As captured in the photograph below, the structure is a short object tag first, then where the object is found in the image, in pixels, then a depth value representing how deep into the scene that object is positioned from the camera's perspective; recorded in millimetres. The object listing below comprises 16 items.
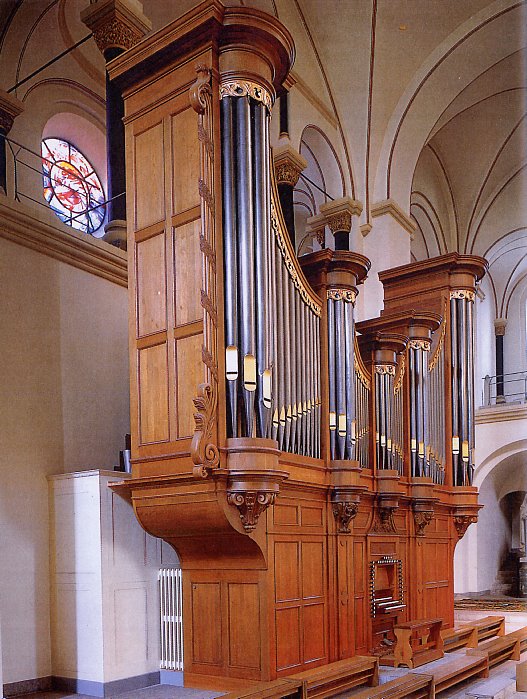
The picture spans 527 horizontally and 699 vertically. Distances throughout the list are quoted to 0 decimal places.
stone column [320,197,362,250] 14297
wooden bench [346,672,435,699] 6109
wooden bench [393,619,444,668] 7750
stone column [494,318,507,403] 22656
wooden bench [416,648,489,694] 7094
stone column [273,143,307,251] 12688
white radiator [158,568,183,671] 6984
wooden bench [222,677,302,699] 5457
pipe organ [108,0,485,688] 6086
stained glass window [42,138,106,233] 13734
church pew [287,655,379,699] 6207
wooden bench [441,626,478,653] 8891
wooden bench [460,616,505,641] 9734
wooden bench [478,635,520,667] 8484
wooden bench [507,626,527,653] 9242
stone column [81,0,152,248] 9594
